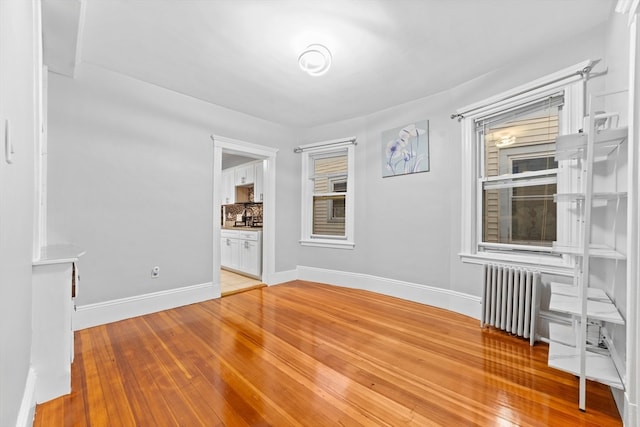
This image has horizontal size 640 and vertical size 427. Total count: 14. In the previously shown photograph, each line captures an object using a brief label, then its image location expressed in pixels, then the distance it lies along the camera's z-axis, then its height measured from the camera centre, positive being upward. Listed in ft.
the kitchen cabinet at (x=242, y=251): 15.42 -2.50
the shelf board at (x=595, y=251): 5.00 -0.73
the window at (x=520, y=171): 7.75 +1.48
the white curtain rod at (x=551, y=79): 7.22 +3.98
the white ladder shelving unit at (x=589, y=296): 5.10 -1.85
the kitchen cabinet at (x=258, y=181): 16.16 +1.91
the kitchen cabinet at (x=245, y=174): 17.35 +2.54
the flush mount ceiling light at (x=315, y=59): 7.67 +4.51
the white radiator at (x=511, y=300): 7.77 -2.59
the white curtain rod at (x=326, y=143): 13.82 +3.75
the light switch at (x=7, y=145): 2.89 +0.70
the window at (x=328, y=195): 14.08 +0.99
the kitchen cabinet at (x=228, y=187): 19.60 +1.83
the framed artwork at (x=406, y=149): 11.39 +2.89
